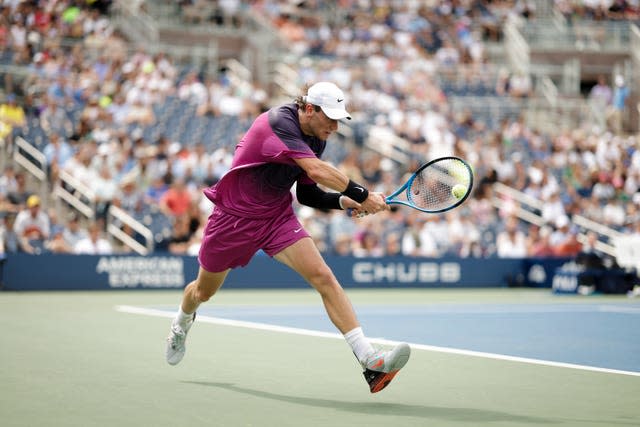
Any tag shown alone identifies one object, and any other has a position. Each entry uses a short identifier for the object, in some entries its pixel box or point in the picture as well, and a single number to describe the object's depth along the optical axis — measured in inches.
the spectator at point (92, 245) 694.3
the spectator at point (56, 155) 735.1
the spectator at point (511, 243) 834.8
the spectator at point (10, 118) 750.5
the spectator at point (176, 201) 726.5
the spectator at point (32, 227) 673.6
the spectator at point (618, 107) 1125.1
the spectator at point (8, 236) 660.7
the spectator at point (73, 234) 696.4
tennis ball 282.5
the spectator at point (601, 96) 1154.0
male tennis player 261.6
